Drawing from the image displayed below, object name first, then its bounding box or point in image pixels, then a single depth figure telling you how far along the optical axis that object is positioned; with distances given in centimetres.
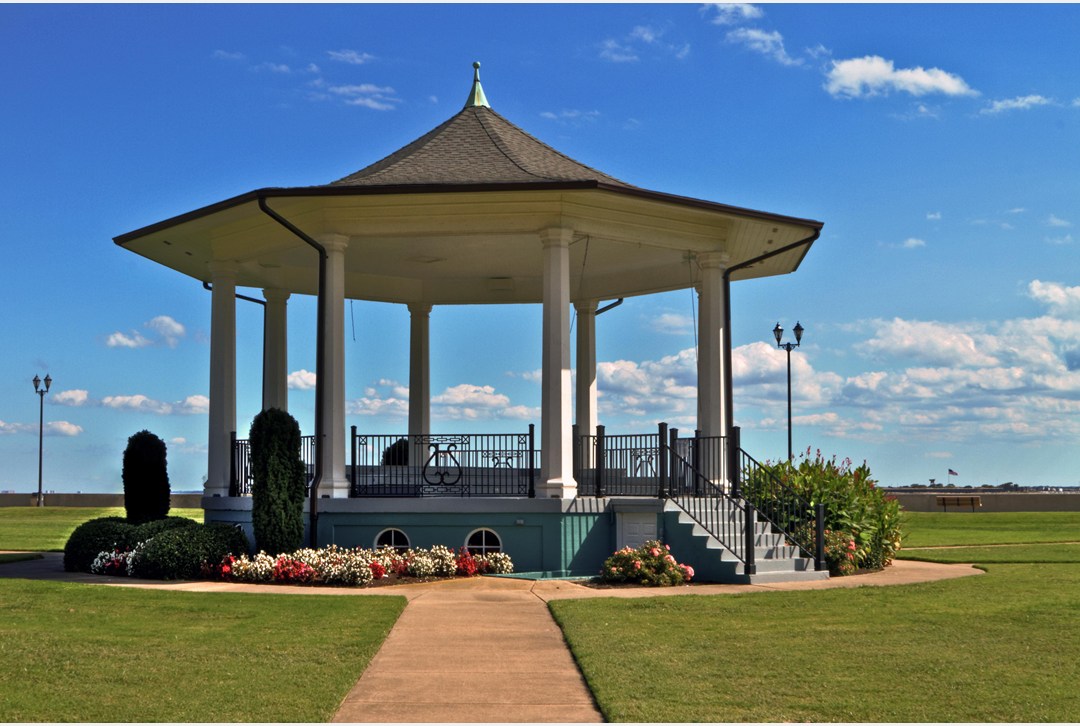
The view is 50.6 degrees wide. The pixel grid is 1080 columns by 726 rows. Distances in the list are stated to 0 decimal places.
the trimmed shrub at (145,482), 2103
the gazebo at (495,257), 1762
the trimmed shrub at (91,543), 1855
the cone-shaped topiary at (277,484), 1728
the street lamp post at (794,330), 3328
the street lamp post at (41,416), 4804
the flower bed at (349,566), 1636
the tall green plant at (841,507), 1819
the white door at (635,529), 1752
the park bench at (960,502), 4616
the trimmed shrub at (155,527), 1834
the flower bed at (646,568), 1620
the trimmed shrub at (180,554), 1705
